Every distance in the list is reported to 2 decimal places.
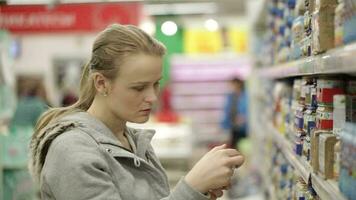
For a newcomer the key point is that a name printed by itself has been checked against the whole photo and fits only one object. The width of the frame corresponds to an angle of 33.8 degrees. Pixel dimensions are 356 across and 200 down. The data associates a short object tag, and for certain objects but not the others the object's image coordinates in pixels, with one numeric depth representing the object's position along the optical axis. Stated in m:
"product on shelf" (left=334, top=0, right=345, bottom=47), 1.66
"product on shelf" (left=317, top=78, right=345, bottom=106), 2.08
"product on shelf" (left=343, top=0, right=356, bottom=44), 1.51
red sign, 7.74
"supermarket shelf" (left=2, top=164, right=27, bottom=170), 5.92
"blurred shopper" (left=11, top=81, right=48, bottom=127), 6.48
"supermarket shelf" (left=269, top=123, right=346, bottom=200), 1.73
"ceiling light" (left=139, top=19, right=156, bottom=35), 12.76
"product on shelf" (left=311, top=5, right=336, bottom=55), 1.92
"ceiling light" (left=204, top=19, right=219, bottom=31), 14.12
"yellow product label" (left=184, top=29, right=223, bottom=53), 13.97
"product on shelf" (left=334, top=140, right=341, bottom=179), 1.77
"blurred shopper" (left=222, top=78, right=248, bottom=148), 9.79
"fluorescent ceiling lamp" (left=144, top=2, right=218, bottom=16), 13.09
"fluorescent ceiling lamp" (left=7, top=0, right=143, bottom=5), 4.80
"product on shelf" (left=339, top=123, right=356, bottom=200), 1.47
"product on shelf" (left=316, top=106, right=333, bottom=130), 2.05
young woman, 1.92
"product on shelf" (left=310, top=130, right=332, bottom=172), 2.04
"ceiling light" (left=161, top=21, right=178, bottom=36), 13.73
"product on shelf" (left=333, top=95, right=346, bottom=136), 1.92
